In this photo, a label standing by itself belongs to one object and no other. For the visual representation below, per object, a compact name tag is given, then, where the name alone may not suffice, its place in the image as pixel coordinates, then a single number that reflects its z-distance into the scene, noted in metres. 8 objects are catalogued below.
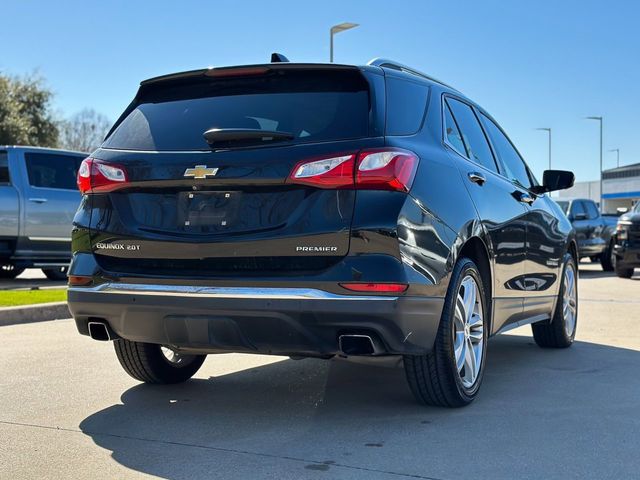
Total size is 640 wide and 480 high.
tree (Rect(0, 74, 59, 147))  36.88
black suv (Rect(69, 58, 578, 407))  3.79
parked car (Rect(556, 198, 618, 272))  18.66
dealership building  75.88
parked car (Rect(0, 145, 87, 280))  12.07
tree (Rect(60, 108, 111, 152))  67.31
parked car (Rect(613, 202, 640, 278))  15.58
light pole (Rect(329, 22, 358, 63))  22.08
